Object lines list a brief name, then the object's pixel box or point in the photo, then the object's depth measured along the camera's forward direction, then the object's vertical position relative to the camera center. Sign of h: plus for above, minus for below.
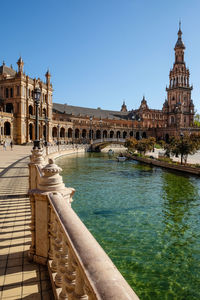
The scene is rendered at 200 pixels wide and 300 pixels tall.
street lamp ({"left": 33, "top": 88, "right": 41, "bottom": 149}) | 14.24 +2.87
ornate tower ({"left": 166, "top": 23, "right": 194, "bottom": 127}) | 101.56 +23.77
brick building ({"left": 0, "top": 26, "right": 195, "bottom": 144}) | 58.75 +10.36
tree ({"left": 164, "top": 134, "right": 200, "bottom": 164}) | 29.12 -0.54
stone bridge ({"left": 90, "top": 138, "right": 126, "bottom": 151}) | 65.12 -0.38
